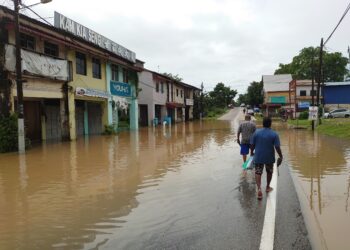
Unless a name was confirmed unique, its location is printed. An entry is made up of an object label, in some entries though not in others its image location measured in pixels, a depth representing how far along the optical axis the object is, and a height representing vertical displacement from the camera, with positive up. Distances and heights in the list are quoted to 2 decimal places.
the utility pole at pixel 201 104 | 69.12 +1.79
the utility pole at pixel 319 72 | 29.18 +3.03
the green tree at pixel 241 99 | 141.75 +5.40
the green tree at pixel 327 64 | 78.62 +9.80
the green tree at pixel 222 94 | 113.06 +5.86
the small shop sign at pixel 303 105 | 62.90 +1.03
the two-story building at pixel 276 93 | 74.19 +3.84
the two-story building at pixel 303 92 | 66.06 +3.41
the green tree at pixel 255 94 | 95.12 +4.66
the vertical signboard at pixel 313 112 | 27.83 -0.08
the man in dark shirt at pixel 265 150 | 7.54 -0.76
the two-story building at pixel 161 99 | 42.09 +2.00
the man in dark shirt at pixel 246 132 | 11.04 -0.57
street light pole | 15.87 +1.15
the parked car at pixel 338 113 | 50.81 -0.39
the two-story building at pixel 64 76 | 17.59 +2.37
